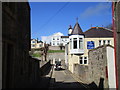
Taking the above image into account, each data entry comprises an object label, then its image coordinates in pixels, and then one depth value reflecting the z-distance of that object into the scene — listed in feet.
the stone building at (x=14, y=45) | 12.44
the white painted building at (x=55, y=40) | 227.33
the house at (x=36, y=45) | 205.79
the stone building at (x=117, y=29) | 18.64
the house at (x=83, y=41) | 67.03
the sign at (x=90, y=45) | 69.57
